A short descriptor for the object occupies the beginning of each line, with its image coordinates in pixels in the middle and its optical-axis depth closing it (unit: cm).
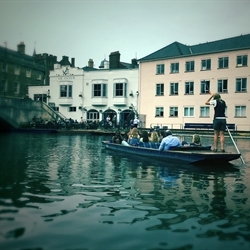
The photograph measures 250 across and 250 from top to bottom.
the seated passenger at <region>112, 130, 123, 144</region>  1782
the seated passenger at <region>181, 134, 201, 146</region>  1370
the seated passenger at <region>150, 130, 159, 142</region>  1581
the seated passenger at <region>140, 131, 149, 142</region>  1595
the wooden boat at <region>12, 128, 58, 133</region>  3675
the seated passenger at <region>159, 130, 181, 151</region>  1297
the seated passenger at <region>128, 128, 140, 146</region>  1611
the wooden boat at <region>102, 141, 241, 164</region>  1159
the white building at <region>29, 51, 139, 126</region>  4219
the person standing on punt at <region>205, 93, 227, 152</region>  1220
